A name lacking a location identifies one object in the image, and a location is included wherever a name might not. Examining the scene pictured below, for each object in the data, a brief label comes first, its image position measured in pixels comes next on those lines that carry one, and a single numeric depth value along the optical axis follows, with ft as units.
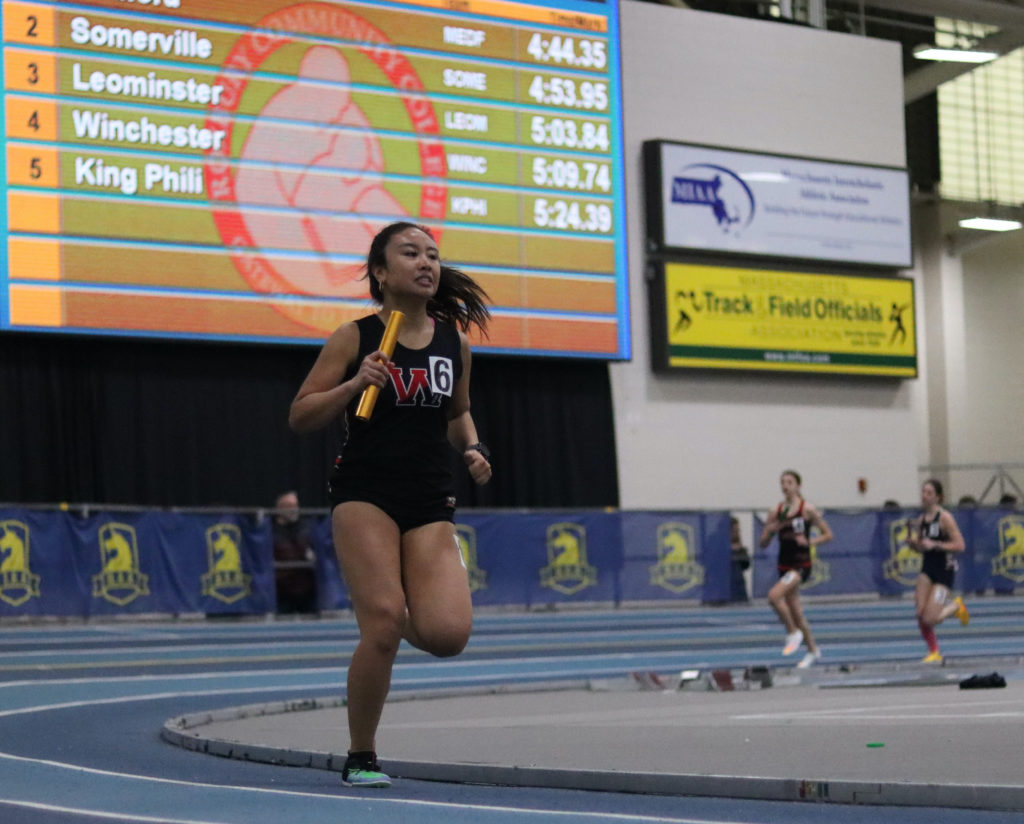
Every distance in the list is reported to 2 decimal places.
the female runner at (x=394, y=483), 21.15
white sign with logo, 96.27
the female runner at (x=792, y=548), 54.85
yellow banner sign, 96.02
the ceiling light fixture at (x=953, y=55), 99.14
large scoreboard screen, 70.49
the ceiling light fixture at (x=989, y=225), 119.24
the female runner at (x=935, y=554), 53.11
